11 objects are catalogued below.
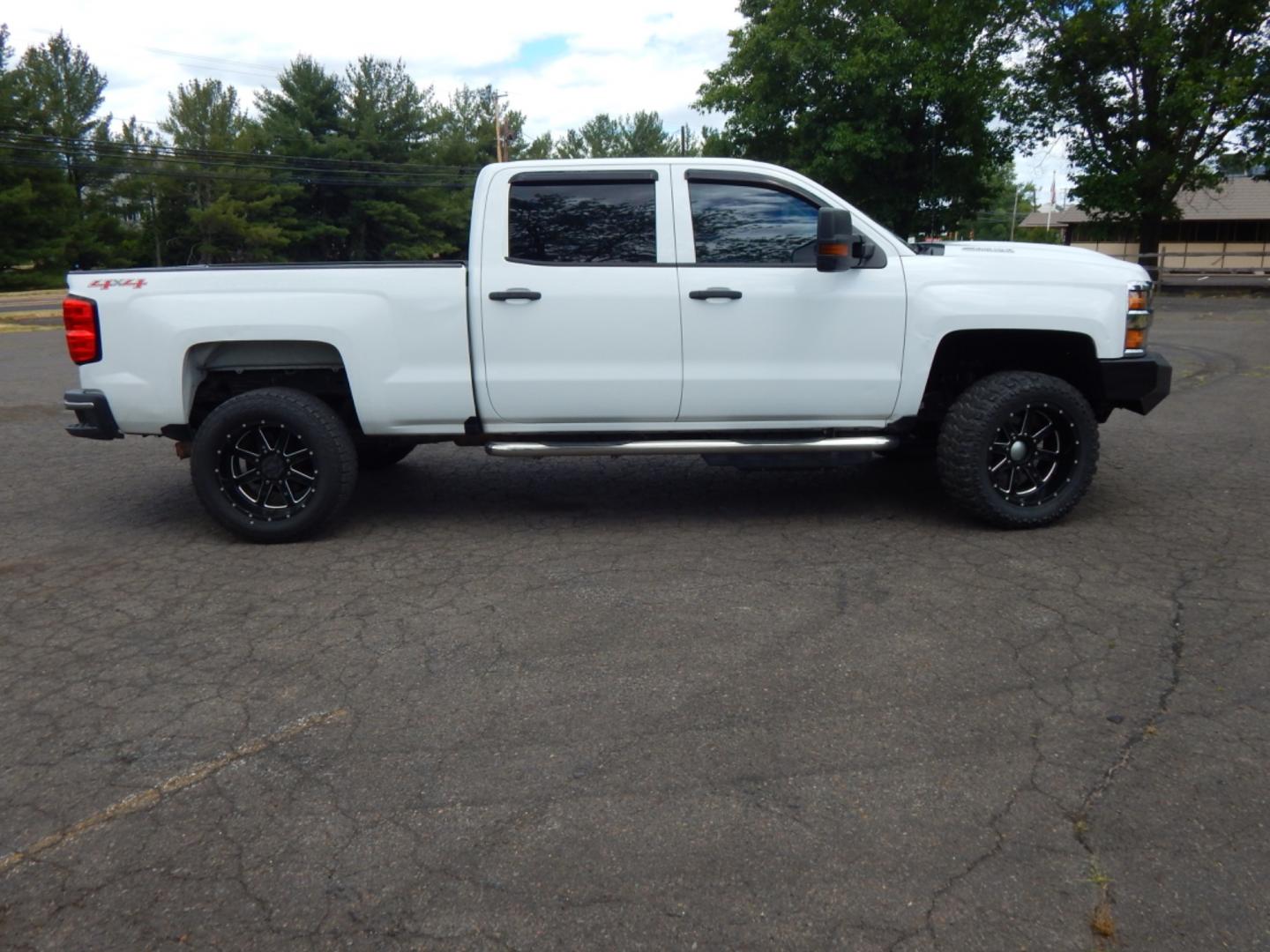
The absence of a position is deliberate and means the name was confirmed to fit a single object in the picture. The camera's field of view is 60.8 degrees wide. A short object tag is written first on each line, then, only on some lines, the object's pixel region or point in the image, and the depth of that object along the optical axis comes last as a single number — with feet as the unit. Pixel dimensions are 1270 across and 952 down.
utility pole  138.31
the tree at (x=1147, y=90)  88.28
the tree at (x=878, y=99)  104.22
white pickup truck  18.93
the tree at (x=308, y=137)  184.65
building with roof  162.81
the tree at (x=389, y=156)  187.11
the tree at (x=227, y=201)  181.47
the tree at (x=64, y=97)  181.37
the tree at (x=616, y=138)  321.73
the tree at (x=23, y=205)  165.89
